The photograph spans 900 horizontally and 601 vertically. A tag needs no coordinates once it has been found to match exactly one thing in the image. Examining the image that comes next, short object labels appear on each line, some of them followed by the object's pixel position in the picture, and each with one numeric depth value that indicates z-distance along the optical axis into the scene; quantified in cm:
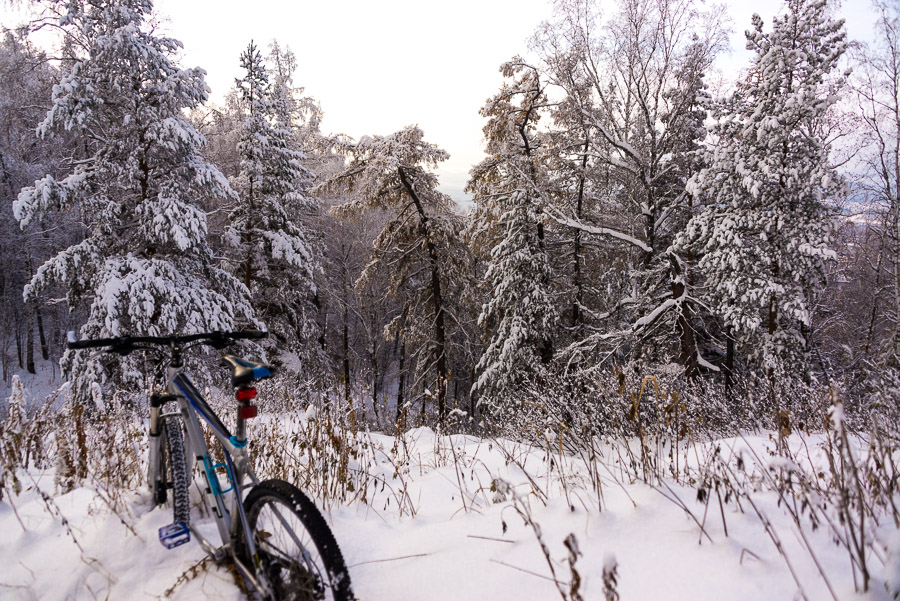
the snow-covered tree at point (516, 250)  1434
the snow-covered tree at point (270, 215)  1455
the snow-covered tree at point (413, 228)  1398
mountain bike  179
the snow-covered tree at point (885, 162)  1434
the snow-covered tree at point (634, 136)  1195
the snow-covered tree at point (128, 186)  973
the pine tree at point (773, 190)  1120
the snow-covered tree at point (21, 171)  1973
